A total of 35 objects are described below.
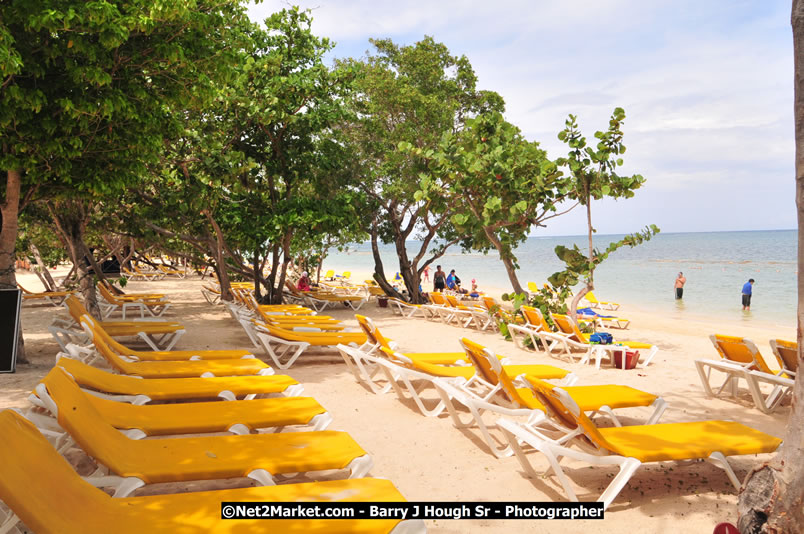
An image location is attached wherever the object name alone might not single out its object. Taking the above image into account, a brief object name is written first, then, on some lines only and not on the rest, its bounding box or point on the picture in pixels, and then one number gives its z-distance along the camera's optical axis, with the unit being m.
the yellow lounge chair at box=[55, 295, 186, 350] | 8.09
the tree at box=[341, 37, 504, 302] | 16.72
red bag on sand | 8.34
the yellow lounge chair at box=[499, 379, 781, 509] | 3.43
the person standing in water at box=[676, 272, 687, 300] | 24.78
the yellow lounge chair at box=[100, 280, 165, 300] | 13.99
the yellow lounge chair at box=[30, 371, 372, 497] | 3.03
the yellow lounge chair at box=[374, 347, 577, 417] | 5.65
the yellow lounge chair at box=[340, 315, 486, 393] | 6.66
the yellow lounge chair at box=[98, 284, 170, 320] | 12.75
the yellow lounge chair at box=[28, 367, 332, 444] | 3.85
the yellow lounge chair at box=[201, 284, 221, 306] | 18.48
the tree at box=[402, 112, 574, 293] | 10.82
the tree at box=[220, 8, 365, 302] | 13.66
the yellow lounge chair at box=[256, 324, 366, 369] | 7.86
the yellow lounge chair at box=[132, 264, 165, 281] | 31.14
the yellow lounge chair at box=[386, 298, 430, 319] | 15.47
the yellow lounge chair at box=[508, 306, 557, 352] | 9.75
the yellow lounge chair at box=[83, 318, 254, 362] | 6.70
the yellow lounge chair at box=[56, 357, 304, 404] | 4.68
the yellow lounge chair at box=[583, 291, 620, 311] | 18.48
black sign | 7.09
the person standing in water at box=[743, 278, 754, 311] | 21.78
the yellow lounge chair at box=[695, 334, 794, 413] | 5.95
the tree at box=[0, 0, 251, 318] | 5.78
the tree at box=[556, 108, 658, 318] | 9.83
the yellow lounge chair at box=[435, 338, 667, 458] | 4.43
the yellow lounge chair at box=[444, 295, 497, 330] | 12.49
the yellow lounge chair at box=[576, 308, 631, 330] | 14.10
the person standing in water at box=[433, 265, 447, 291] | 20.89
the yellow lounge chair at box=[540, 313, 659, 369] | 8.44
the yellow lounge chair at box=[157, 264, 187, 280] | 34.19
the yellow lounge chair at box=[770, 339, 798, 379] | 6.23
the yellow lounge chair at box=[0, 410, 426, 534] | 2.30
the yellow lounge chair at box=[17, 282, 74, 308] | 14.98
